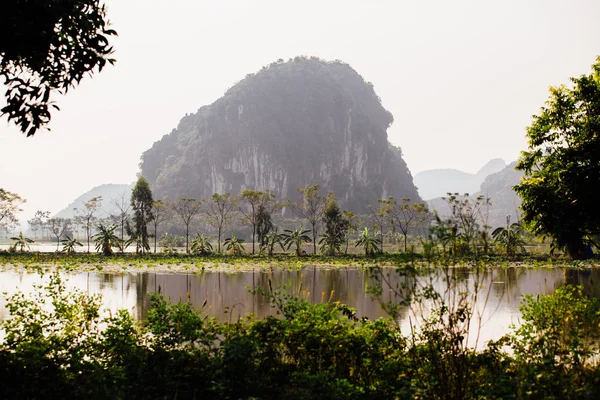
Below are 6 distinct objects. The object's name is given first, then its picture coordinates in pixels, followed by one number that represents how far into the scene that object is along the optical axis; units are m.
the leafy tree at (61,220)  130.98
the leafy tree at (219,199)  62.59
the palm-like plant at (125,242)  51.30
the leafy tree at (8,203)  63.16
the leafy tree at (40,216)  126.09
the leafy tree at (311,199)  63.43
